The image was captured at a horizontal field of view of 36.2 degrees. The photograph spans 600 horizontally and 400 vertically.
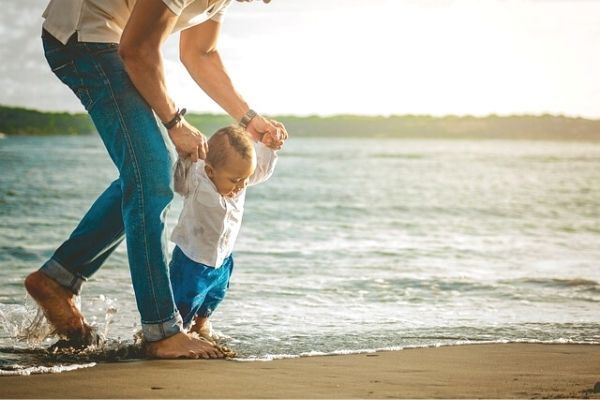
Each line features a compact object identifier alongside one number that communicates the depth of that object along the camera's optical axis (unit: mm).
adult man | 3465
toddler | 3990
